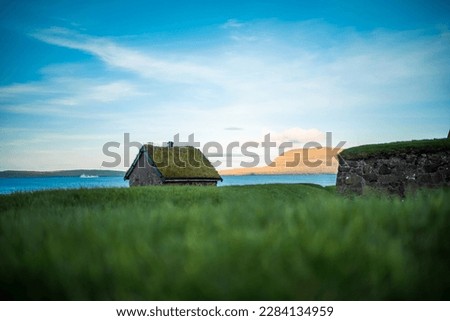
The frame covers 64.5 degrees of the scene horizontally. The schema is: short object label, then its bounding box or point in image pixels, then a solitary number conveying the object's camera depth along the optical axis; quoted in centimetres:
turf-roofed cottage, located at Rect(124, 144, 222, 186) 2681
